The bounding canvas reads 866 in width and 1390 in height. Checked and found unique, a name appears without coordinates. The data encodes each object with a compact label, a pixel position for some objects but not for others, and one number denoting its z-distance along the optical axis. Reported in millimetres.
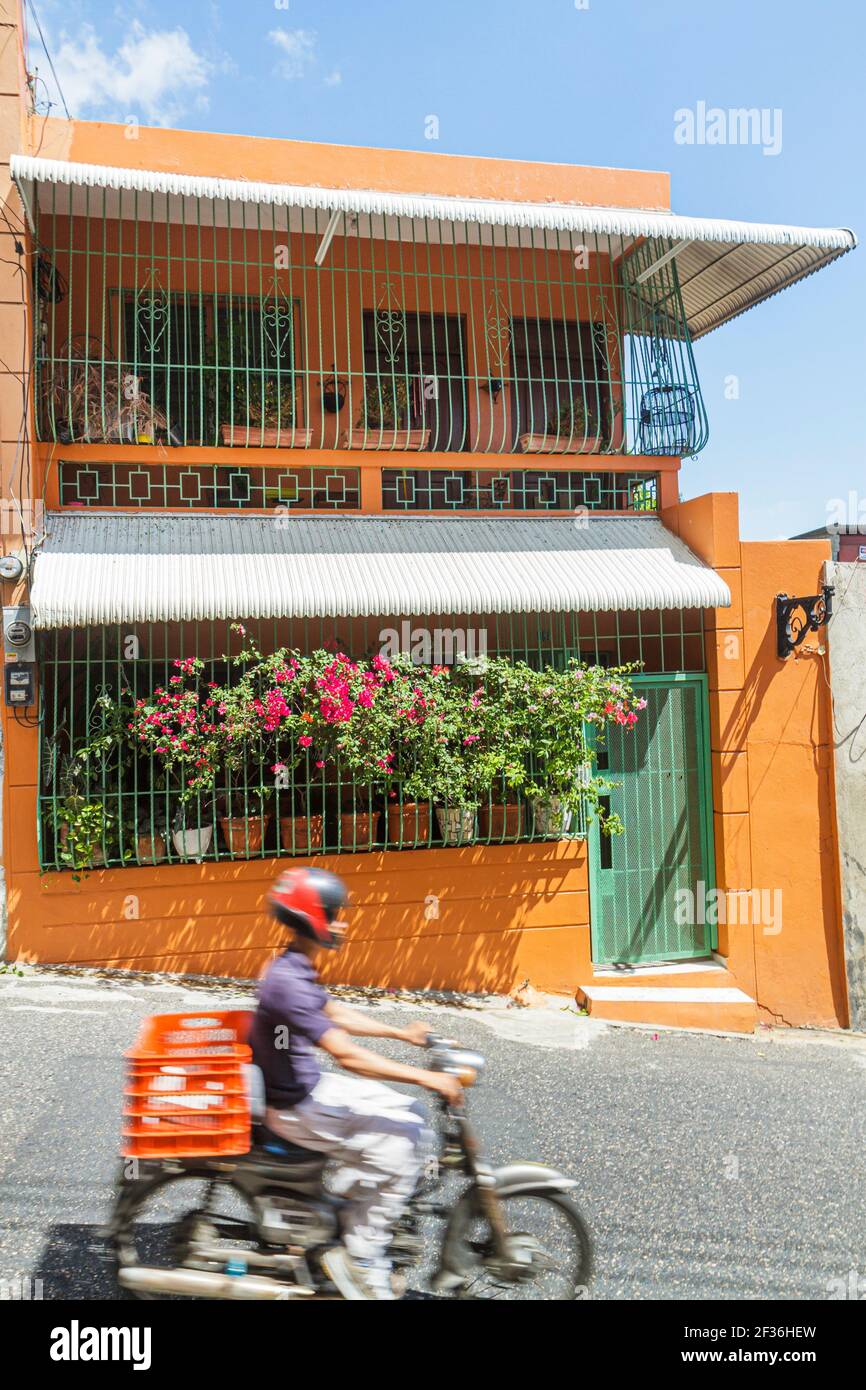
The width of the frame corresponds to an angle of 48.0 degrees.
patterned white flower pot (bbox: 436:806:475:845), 7688
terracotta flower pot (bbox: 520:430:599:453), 8758
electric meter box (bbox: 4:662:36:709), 6949
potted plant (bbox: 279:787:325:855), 7422
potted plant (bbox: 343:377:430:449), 8602
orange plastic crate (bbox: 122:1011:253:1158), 3037
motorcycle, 3191
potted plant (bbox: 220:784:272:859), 7285
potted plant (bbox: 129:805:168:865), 7155
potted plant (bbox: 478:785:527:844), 7836
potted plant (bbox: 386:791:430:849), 7629
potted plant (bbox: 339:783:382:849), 7559
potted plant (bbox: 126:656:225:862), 6953
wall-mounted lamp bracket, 8312
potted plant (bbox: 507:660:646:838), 7527
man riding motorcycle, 3156
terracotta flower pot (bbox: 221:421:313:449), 8305
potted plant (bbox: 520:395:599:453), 8802
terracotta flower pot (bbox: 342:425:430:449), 8680
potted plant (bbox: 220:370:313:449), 8305
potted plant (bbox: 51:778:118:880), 6980
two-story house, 7246
